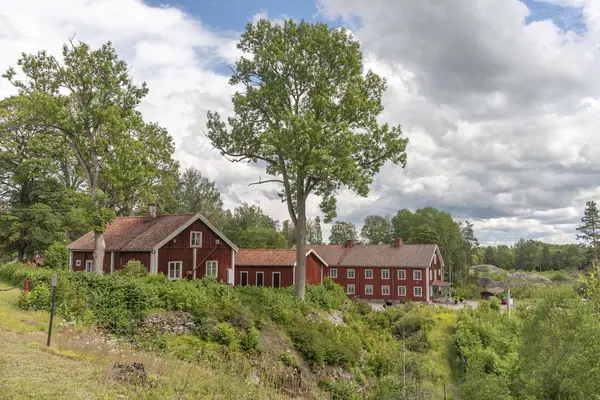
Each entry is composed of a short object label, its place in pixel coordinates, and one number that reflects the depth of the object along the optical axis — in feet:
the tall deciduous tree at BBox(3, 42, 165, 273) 81.41
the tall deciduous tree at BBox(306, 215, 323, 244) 306.14
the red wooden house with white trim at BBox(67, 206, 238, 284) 95.20
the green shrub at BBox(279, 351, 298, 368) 67.26
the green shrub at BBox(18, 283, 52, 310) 57.52
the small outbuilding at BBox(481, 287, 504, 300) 186.39
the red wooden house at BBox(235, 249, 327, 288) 126.00
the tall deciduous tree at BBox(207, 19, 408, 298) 82.33
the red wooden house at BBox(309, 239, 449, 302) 169.99
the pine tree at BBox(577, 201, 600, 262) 278.87
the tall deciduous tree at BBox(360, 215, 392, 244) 318.24
